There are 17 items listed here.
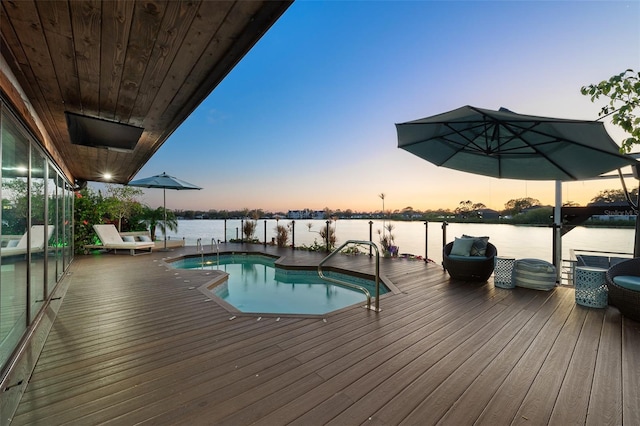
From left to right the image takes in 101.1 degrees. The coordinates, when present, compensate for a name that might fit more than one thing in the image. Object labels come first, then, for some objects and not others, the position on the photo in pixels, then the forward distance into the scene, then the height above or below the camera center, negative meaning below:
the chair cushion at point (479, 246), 5.14 -0.65
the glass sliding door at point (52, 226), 3.67 -0.19
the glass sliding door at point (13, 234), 1.84 -0.16
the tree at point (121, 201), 9.72 +0.49
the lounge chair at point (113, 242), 8.06 -0.86
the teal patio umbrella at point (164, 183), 8.82 +1.05
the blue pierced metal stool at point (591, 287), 3.61 -1.03
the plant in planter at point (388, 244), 7.98 -0.96
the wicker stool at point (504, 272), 4.57 -1.02
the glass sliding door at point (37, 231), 2.70 -0.20
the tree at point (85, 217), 8.31 -0.10
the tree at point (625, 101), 1.92 +0.84
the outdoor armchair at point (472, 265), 4.94 -0.99
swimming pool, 4.63 -1.61
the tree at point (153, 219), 10.84 -0.21
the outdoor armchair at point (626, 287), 3.19 -0.93
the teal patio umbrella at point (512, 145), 3.34 +1.07
